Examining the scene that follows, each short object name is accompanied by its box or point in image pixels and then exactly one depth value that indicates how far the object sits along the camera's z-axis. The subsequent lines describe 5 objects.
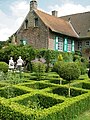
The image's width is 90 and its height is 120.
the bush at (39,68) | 8.98
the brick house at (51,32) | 15.05
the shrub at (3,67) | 10.06
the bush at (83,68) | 11.67
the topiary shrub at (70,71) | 5.67
